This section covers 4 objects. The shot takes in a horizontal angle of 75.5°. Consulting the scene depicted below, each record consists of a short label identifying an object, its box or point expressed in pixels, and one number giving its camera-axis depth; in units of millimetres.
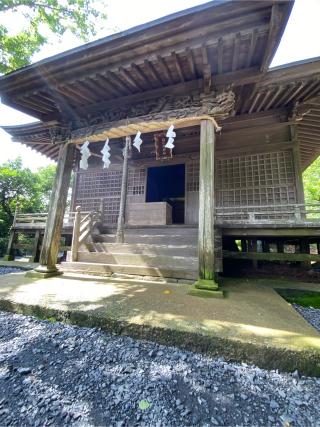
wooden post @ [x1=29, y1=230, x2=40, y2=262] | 8540
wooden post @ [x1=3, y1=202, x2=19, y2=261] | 9064
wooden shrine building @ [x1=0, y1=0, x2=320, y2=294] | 3205
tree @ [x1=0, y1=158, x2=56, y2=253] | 14352
